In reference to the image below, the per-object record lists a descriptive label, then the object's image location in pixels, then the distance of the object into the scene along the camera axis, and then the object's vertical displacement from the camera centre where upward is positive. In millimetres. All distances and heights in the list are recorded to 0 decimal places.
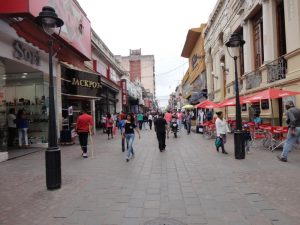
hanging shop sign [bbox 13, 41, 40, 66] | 13016 +2730
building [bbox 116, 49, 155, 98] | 103062 +16212
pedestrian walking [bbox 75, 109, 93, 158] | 12555 -336
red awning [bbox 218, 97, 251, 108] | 16720 +713
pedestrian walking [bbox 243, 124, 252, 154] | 12352 -820
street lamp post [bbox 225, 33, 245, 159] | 10867 -408
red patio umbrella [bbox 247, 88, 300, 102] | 13189 +775
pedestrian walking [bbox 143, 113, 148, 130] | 34912 -115
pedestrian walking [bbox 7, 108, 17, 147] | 15463 -229
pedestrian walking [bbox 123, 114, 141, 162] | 11367 -415
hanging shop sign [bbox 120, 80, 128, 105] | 41312 +3319
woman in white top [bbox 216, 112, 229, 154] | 12771 -450
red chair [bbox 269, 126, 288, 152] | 12422 -895
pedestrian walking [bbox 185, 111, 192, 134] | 25284 -499
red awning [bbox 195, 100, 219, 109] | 22766 +735
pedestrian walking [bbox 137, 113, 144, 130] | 32031 -92
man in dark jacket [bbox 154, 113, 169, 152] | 14086 -515
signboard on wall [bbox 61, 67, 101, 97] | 20016 +2239
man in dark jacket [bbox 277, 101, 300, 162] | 10008 -476
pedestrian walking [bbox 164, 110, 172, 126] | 22969 +12
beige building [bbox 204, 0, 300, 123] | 14633 +3697
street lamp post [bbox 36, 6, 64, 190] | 7301 -303
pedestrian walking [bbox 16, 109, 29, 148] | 15383 -218
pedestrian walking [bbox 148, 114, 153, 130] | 33500 -126
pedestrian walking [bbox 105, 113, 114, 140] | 21295 -305
